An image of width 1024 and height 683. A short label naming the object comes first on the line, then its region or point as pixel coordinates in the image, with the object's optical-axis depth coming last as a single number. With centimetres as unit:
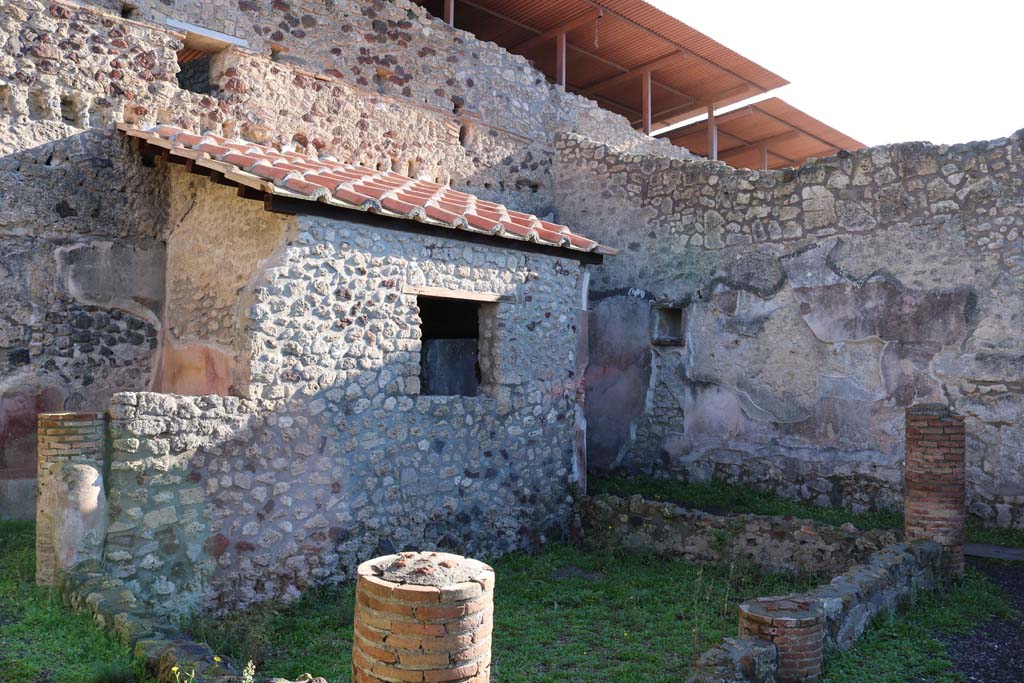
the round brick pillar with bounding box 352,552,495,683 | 299
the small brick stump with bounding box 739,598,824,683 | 446
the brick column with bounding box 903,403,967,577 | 624
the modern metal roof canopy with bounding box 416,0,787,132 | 1169
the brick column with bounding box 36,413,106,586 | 469
